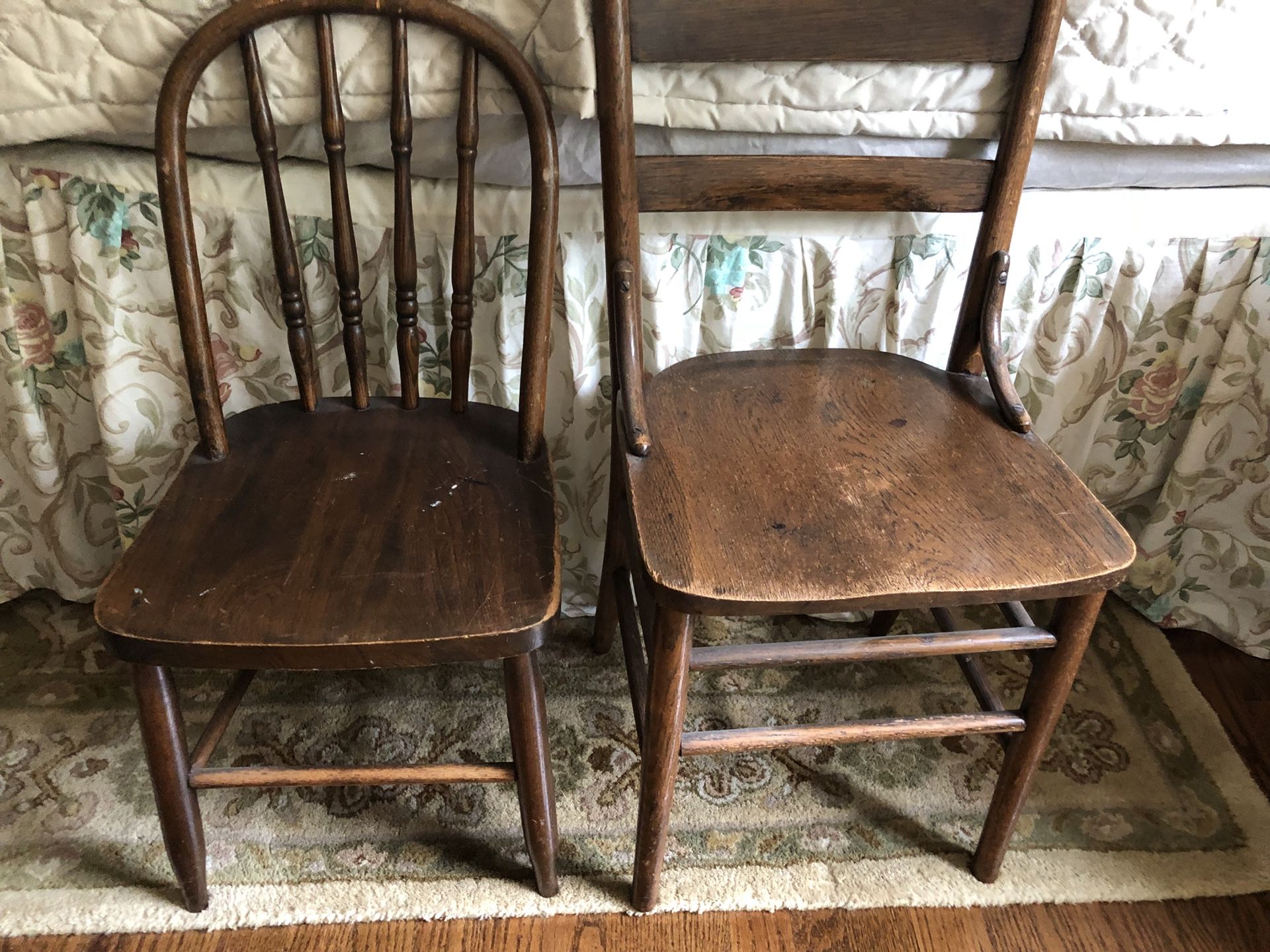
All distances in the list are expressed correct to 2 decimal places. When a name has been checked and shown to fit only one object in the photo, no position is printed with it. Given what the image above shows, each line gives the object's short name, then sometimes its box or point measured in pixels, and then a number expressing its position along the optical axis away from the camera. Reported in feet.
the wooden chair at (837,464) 2.44
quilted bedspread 2.82
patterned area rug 3.18
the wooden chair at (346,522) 2.41
